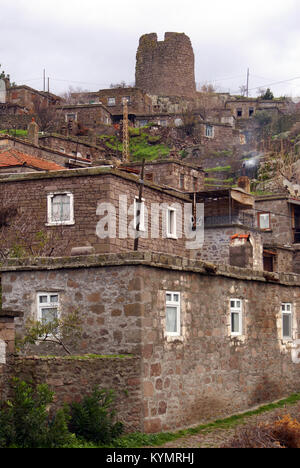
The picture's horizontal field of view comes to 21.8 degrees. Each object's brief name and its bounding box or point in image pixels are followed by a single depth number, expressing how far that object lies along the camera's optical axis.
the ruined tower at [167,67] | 85.38
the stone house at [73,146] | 48.53
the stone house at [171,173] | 41.97
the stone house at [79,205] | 26.25
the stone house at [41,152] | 38.24
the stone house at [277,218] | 39.59
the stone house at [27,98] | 68.56
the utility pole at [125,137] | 56.99
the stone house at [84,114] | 67.20
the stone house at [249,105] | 82.52
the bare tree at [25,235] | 26.08
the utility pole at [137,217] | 26.83
